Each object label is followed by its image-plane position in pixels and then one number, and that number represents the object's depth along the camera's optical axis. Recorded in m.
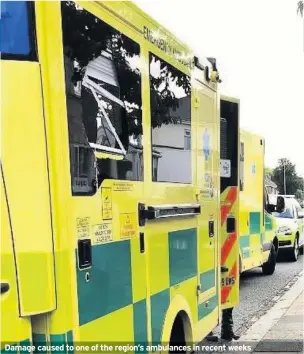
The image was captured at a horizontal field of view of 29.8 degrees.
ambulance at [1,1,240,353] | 2.51
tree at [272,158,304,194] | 74.75
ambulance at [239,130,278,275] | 10.05
